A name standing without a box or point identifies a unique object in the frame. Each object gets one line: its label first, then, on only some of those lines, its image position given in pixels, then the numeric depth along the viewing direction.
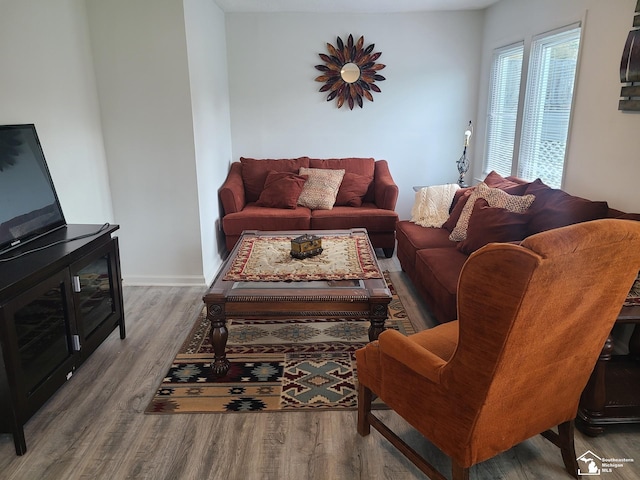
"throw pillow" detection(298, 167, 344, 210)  4.80
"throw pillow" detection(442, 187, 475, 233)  3.82
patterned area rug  2.44
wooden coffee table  2.52
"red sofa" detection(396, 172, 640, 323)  2.85
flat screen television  2.41
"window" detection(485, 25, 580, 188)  3.55
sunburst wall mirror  5.17
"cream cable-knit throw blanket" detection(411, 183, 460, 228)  4.12
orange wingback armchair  1.36
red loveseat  4.54
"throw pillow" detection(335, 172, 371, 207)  4.97
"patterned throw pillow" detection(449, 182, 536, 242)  3.28
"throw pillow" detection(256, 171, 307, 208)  4.79
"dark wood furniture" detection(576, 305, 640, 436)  2.03
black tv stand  2.00
